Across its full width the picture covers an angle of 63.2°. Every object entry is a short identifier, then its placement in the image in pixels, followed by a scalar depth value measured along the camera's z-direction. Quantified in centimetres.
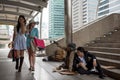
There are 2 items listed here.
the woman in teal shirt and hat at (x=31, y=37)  274
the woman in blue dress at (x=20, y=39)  261
